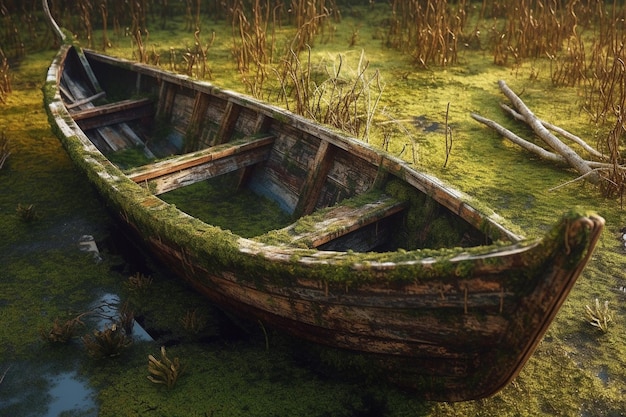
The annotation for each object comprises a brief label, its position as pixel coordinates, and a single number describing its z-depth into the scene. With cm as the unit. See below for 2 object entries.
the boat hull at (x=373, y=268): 192
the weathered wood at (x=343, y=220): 284
